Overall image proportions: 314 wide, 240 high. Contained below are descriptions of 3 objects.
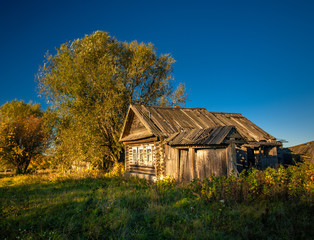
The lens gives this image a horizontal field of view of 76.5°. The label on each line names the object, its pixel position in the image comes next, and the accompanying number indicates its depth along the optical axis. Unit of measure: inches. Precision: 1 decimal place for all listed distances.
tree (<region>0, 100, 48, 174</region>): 885.8
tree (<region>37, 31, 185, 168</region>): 754.2
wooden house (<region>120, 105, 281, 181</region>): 392.8
